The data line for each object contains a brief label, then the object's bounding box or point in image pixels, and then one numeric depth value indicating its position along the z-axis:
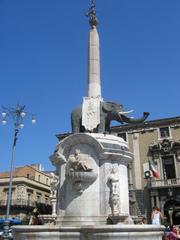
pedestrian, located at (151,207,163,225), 8.14
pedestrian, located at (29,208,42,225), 8.06
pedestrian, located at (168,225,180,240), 8.75
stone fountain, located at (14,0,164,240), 6.55
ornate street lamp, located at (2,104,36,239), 14.35
